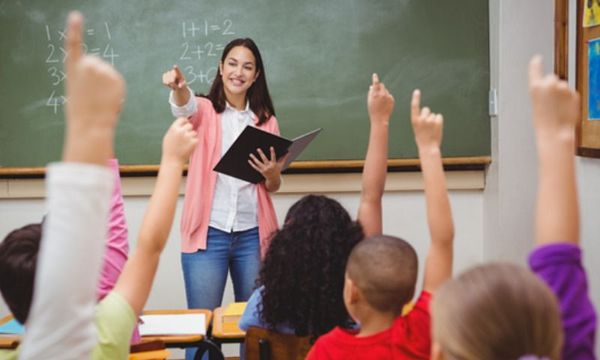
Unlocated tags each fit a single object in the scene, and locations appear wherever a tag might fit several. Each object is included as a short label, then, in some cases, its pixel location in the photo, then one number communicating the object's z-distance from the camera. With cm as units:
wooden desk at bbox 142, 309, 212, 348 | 234
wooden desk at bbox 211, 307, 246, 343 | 237
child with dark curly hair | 201
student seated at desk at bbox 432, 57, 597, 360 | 99
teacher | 318
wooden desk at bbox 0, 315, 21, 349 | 197
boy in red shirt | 150
